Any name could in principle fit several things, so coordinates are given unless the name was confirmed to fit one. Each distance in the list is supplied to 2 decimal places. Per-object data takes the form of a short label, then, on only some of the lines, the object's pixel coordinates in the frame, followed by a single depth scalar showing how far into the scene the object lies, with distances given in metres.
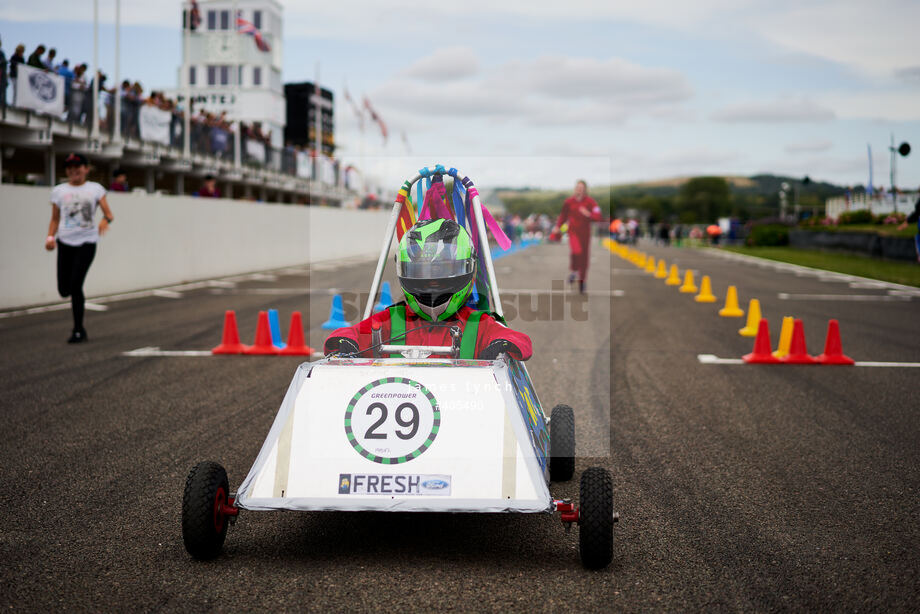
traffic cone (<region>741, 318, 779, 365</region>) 9.66
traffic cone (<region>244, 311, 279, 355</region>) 9.84
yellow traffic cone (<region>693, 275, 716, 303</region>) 17.41
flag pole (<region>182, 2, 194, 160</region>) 26.91
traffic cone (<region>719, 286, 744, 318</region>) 14.59
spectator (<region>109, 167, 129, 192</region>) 19.36
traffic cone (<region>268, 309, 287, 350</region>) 9.99
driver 4.81
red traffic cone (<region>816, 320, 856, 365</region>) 9.59
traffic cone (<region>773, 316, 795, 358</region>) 9.77
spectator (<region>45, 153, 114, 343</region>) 10.31
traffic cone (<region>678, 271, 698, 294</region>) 19.53
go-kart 3.76
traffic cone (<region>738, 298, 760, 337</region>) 11.85
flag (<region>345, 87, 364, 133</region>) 50.31
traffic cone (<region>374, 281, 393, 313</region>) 10.30
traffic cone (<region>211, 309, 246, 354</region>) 9.94
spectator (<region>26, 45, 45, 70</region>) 18.92
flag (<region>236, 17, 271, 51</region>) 33.01
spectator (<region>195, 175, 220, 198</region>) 21.97
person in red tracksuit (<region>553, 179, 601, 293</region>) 17.45
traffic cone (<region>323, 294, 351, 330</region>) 11.25
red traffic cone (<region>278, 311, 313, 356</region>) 9.84
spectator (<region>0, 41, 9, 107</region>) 17.64
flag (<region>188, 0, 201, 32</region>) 28.53
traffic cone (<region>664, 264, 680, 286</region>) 22.41
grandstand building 19.84
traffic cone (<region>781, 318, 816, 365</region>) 9.59
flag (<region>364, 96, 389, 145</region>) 52.07
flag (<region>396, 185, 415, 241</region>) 5.58
